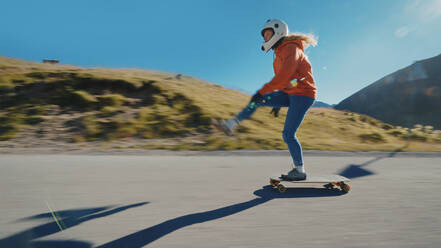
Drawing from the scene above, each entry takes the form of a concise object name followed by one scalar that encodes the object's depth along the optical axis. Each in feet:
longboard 10.25
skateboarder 9.80
